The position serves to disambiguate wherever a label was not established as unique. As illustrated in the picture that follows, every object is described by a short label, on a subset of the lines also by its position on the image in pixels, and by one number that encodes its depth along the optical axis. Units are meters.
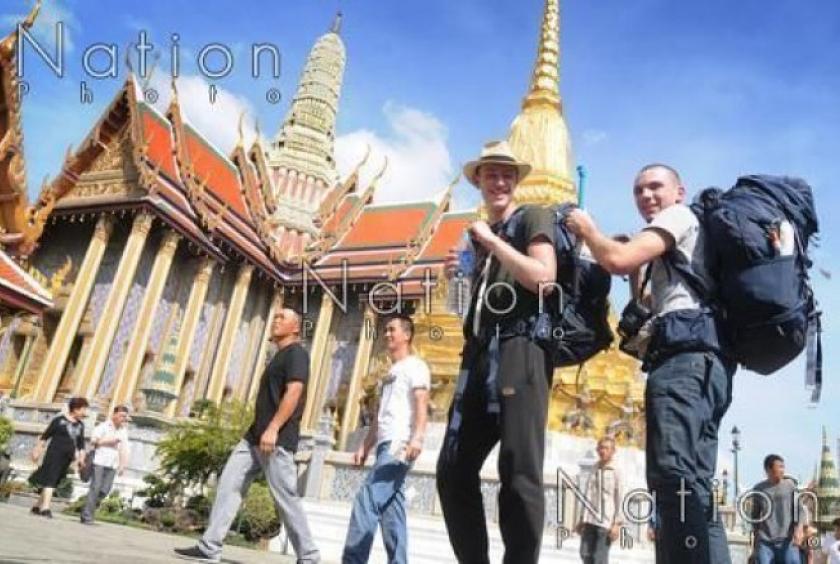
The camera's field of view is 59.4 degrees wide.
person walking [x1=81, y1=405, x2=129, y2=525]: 6.75
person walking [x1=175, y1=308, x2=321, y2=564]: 3.51
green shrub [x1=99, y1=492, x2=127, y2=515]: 9.61
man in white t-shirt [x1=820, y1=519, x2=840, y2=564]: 6.30
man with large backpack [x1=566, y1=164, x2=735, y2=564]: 1.82
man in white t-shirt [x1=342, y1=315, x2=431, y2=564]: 3.28
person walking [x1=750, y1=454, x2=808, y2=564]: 4.95
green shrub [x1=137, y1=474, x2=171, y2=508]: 10.73
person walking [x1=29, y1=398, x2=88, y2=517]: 6.57
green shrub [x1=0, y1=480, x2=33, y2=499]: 9.62
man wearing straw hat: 2.08
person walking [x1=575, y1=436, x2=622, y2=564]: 4.93
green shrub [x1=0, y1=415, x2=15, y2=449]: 11.96
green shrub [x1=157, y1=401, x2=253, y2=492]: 10.86
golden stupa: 14.08
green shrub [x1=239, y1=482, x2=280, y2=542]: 9.02
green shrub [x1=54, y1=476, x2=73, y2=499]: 10.65
